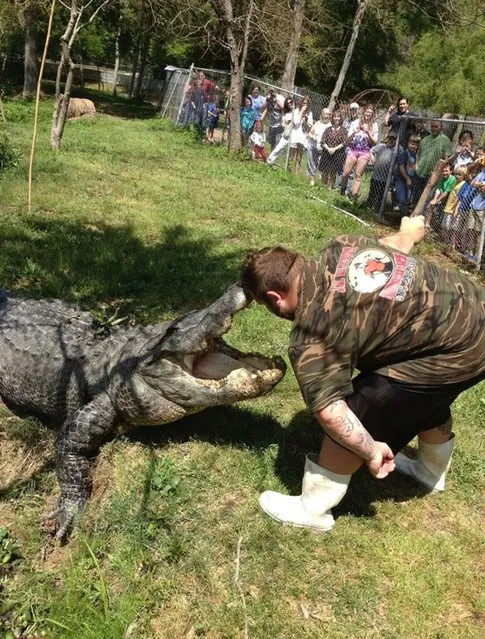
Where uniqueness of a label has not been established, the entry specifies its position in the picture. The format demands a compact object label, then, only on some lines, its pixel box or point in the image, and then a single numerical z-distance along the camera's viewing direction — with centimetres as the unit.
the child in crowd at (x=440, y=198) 833
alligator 316
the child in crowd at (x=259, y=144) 1401
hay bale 1841
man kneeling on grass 234
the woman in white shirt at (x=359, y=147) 1067
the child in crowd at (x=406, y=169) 952
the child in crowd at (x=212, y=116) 1638
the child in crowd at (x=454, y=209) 806
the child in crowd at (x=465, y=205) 781
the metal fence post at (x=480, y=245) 738
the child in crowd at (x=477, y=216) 752
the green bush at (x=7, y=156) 923
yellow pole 652
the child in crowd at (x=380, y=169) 977
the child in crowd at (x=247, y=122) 1488
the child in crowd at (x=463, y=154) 844
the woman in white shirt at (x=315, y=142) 1161
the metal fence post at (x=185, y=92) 1805
